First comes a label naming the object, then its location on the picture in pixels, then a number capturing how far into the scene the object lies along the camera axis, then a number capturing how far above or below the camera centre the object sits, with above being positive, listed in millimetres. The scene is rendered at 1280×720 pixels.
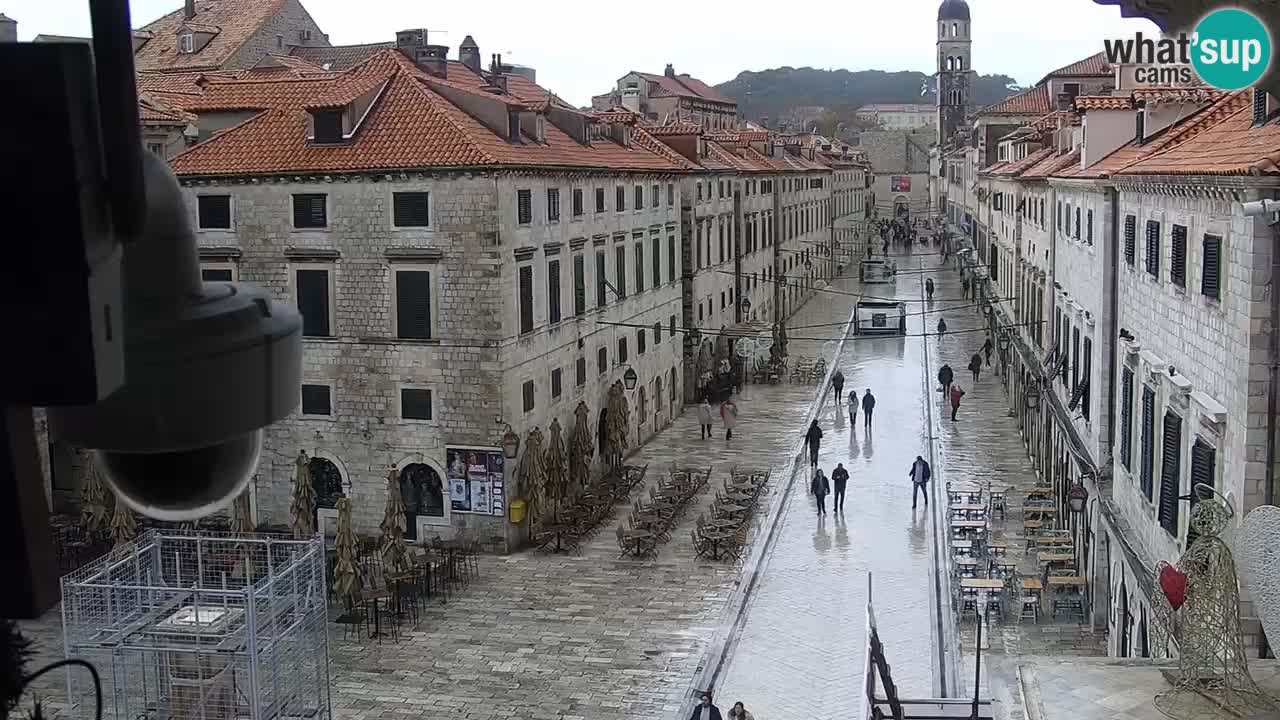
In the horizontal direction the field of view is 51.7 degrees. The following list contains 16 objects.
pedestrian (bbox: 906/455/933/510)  29281 -5907
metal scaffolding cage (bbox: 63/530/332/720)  14117 -4498
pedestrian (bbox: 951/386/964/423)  39688 -5661
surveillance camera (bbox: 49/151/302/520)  2166 -233
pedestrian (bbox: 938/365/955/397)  43031 -5541
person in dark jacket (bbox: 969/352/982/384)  46812 -5592
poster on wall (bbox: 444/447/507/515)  26234 -5235
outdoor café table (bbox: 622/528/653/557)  25797 -6273
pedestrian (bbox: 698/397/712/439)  38312 -5942
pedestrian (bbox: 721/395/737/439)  38031 -5863
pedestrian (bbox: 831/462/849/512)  29000 -5920
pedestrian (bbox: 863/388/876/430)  38156 -5667
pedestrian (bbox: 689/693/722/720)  15664 -5934
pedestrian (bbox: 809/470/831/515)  28969 -6084
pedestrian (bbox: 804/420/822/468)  32875 -5720
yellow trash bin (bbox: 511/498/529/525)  26281 -5842
